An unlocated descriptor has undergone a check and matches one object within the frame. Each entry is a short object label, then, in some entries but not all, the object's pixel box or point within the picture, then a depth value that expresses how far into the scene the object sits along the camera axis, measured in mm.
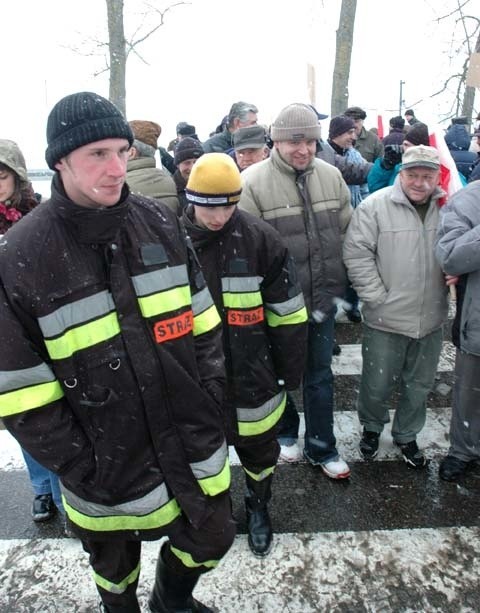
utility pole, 23555
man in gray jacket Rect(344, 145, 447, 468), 2936
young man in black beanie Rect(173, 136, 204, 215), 4676
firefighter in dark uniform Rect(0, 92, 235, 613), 1489
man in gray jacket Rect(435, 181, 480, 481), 2723
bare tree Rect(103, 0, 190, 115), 10492
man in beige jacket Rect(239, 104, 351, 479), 2789
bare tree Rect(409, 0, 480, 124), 14492
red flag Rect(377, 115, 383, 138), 6922
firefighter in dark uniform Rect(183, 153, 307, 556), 2227
